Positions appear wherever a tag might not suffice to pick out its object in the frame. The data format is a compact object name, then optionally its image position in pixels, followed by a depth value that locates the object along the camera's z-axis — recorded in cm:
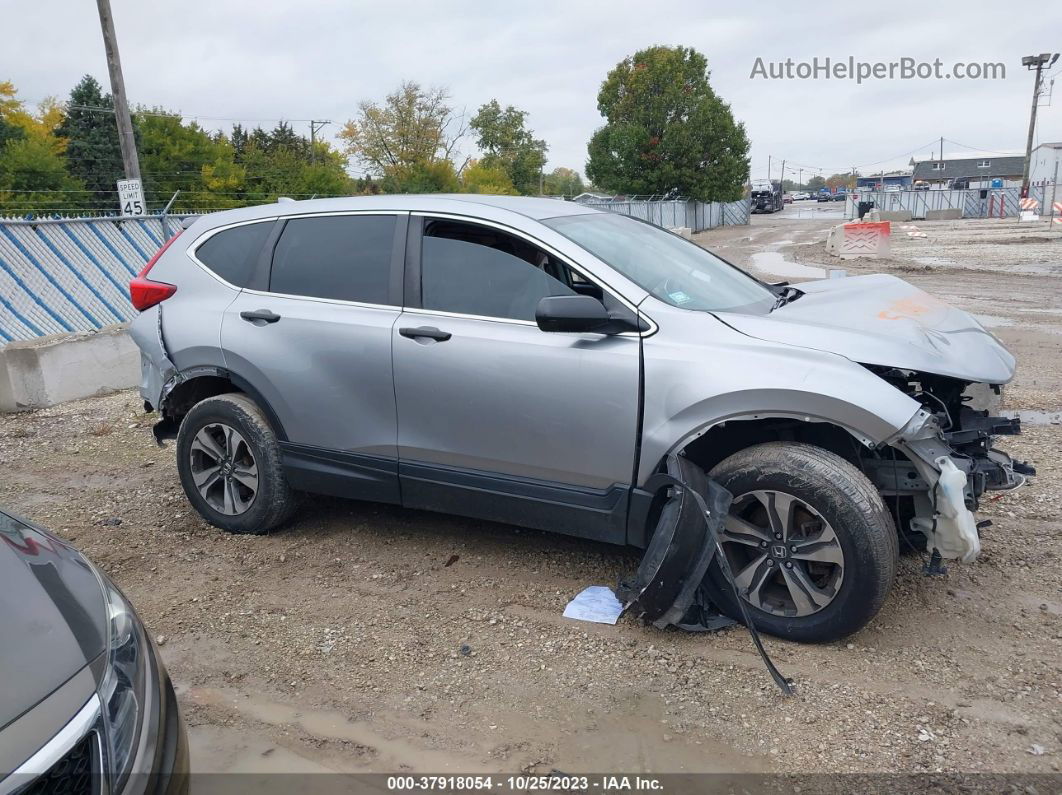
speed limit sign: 1378
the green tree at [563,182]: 8850
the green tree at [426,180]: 3669
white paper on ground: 374
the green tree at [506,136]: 7356
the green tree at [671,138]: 4700
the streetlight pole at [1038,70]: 5311
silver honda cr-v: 329
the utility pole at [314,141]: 4854
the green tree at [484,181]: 3891
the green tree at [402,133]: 5144
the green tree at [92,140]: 4041
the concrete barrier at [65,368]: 779
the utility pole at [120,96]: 1739
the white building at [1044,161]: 7181
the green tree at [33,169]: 2938
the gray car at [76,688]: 181
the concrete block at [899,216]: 4668
